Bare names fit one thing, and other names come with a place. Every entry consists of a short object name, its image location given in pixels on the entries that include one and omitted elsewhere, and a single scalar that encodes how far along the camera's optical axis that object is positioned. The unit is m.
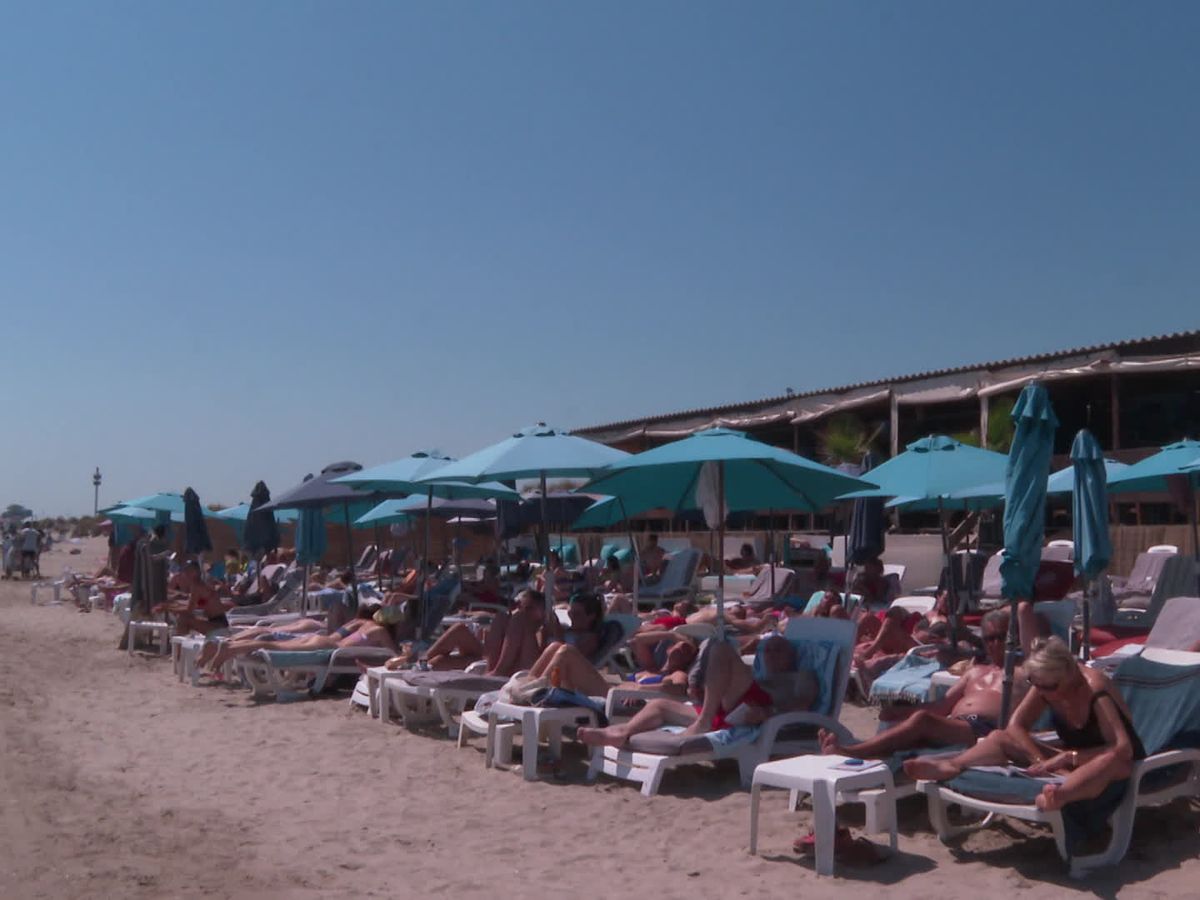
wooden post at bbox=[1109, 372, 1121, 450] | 17.20
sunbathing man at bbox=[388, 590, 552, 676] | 7.48
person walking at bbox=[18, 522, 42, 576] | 27.91
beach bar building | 17.38
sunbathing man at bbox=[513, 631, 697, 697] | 6.60
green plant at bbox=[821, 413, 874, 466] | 20.16
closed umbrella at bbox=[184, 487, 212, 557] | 15.07
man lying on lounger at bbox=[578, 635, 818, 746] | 5.77
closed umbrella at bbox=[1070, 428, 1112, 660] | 6.98
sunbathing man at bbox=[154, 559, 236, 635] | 11.24
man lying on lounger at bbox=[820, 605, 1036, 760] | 4.87
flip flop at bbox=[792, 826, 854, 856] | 4.47
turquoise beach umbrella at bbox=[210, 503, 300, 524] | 17.56
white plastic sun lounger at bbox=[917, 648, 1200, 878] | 4.18
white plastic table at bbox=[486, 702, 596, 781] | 6.16
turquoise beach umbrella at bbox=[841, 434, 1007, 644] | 8.54
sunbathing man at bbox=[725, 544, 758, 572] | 17.11
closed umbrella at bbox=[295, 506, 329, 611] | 12.90
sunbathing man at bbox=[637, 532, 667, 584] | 13.48
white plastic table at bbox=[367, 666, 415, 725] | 7.86
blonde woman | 4.12
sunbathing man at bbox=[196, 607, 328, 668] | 9.84
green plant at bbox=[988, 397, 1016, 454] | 18.05
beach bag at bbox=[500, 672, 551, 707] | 6.46
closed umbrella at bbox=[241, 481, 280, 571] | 14.12
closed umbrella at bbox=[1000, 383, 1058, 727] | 5.57
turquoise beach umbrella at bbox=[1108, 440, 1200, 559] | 9.20
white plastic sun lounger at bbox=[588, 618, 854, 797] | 5.63
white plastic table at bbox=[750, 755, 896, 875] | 4.41
